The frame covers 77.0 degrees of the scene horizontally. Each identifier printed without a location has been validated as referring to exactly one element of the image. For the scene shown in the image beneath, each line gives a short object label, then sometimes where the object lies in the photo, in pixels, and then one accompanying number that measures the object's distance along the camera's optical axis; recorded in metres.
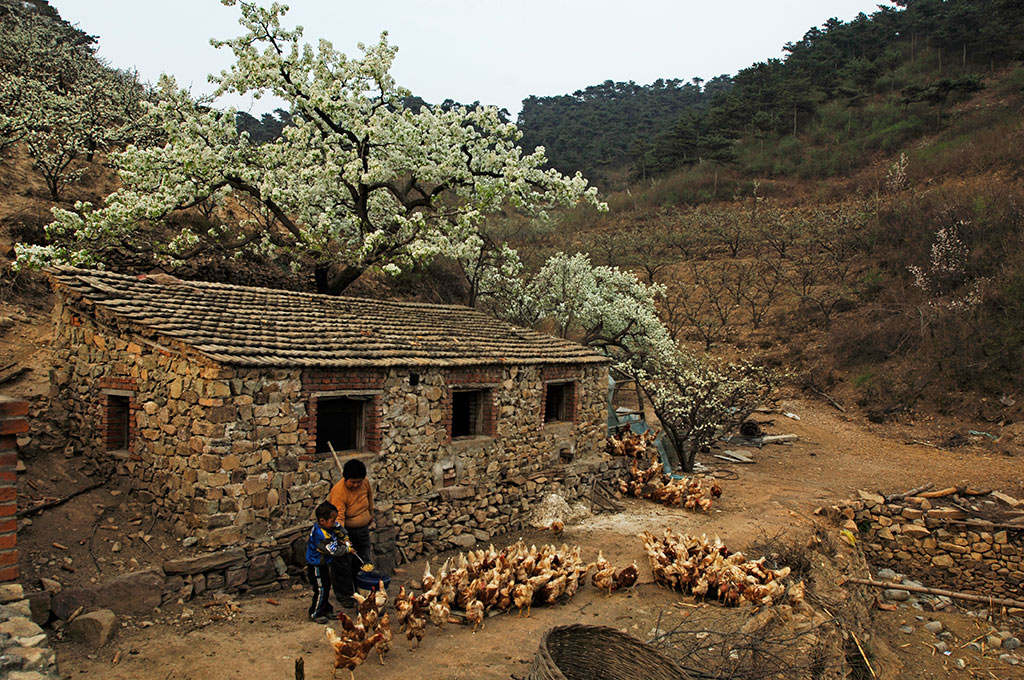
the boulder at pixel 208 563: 6.82
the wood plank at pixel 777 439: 17.78
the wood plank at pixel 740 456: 16.39
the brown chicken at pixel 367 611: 6.25
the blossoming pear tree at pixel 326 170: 12.95
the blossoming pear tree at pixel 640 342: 14.52
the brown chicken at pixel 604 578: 8.36
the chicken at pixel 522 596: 7.61
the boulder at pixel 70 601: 6.14
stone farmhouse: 7.21
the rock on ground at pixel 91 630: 5.99
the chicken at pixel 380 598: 6.50
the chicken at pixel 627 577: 8.44
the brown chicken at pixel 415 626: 6.46
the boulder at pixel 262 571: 7.34
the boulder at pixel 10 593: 5.17
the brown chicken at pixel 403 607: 6.61
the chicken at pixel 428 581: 7.36
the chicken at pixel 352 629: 5.86
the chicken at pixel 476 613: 7.14
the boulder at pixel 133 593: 6.43
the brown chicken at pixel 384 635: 6.13
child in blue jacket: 6.78
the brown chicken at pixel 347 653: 5.71
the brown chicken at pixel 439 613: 6.96
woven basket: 5.60
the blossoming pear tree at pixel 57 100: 15.33
